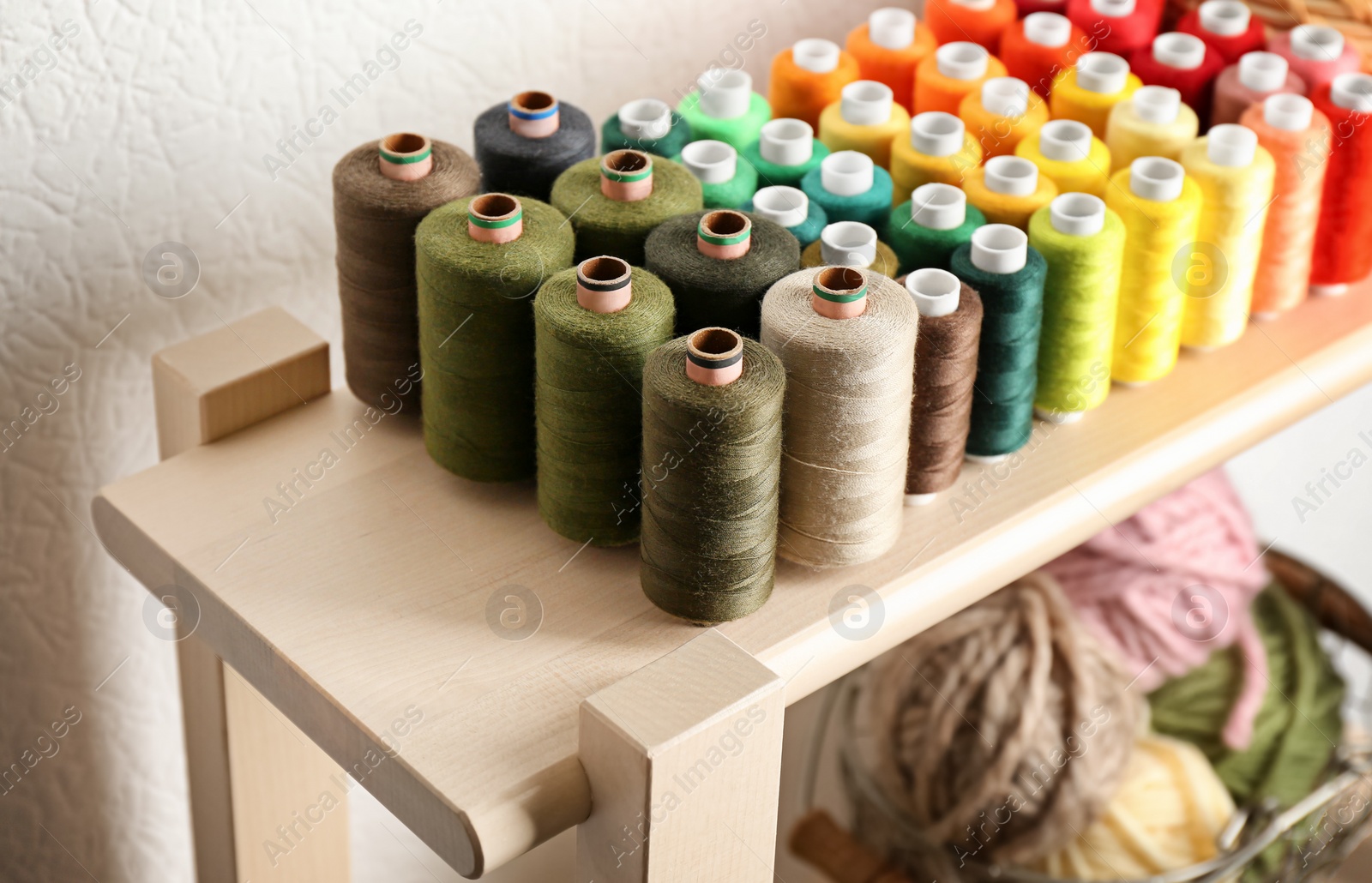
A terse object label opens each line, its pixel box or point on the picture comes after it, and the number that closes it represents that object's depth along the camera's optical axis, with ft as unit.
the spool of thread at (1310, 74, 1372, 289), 4.24
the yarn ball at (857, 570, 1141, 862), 4.94
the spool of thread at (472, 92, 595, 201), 4.02
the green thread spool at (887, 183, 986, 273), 3.99
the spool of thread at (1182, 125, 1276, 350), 4.11
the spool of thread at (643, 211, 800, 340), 3.79
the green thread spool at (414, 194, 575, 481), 3.76
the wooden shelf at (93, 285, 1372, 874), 3.59
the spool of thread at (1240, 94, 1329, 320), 4.18
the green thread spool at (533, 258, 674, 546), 3.67
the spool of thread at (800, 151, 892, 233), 4.05
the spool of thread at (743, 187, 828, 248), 3.99
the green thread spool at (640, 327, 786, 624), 3.56
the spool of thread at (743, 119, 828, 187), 4.14
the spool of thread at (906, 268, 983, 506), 3.81
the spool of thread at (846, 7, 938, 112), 4.42
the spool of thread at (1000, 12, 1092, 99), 4.40
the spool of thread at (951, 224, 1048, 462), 3.89
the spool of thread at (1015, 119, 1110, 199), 4.11
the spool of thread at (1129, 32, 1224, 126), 4.36
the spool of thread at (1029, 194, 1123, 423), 3.96
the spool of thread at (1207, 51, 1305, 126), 4.29
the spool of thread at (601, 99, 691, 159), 4.15
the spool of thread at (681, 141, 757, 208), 4.08
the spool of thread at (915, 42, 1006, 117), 4.31
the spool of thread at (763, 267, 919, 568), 3.66
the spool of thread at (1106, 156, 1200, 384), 4.04
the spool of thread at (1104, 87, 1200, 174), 4.18
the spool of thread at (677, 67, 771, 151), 4.23
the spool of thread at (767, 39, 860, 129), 4.35
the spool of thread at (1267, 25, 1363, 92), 4.33
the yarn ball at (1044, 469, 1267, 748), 5.07
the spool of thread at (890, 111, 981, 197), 4.12
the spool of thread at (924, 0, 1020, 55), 4.48
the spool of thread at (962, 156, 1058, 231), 4.05
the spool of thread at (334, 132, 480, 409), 3.88
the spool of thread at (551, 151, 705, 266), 3.90
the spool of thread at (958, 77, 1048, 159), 4.23
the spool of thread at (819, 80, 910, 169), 4.23
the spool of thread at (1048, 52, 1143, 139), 4.29
